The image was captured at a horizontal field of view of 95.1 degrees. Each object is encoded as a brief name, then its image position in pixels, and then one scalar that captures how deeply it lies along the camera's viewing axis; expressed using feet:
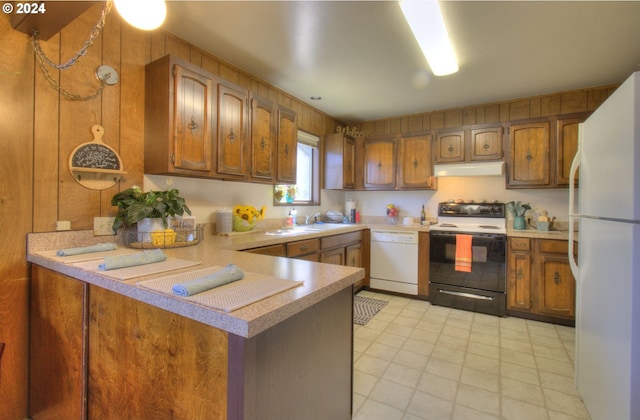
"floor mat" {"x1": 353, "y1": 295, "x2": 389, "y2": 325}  9.60
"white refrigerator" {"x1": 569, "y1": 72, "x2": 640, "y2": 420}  3.80
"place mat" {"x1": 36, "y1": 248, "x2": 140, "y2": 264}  4.28
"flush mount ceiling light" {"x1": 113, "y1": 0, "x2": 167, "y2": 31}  4.13
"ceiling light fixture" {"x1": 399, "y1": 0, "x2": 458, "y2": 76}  5.86
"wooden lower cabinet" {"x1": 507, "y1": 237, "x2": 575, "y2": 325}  9.29
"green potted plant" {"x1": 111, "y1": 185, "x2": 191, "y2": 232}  5.49
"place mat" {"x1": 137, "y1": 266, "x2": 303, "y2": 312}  2.62
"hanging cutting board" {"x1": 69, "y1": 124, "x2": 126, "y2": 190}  5.60
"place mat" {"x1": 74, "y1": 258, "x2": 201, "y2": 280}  3.50
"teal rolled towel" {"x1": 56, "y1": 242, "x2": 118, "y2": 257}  4.57
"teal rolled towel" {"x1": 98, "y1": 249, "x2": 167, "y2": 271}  3.73
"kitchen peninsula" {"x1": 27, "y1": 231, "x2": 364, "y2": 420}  2.56
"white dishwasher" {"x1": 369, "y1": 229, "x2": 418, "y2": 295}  11.55
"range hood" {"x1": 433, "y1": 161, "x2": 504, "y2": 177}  10.94
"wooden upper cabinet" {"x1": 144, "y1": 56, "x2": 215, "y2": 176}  6.25
